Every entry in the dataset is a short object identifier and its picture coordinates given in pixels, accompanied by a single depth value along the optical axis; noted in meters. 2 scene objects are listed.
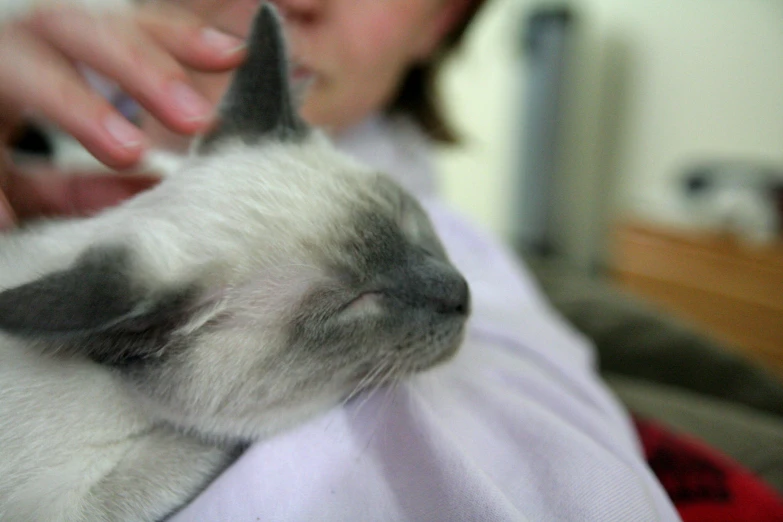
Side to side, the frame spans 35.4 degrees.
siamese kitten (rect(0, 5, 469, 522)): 0.31
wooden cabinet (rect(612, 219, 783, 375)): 0.75
